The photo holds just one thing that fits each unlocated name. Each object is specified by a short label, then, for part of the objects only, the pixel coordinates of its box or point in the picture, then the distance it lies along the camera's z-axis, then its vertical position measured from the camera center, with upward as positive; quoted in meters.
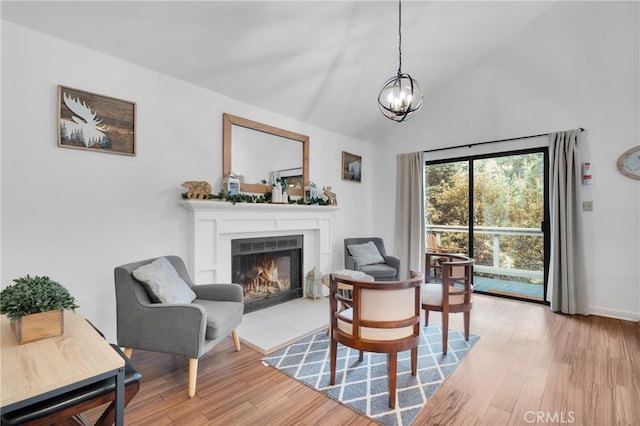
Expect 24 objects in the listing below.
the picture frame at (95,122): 2.45 +0.76
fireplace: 3.75 -0.70
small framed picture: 5.16 +0.82
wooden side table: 0.99 -0.55
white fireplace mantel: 3.16 -0.16
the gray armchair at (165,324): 2.09 -0.76
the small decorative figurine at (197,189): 3.01 +0.25
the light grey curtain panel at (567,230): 3.73 -0.17
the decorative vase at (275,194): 3.85 +0.26
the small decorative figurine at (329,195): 4.60 +0.30
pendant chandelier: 2.67 +0.99
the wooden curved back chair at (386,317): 1.93 -0.65
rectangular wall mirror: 3.54 +0.76
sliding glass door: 4.23 -0.02
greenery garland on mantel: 3.26 +0.19
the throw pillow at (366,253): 4.51 -0.57
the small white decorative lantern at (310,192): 4.37 +0.32
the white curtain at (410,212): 5.05 +0.05
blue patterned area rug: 1.97 -1.19
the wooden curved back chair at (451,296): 2.68 -0.72
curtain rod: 4.07 +1.05
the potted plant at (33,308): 1.31 -0.41
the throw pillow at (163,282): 2.25 -0.51
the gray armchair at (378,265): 4.23 -0.72
